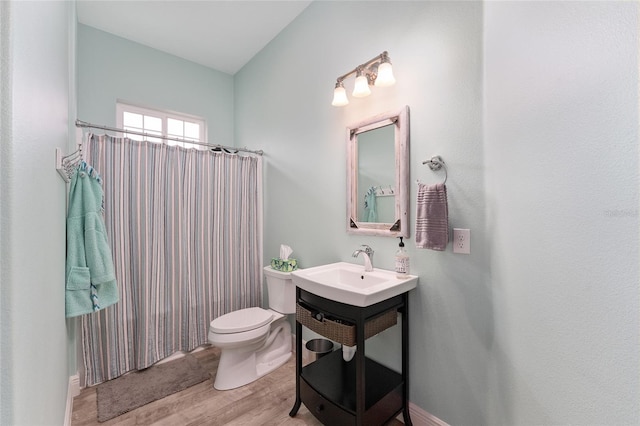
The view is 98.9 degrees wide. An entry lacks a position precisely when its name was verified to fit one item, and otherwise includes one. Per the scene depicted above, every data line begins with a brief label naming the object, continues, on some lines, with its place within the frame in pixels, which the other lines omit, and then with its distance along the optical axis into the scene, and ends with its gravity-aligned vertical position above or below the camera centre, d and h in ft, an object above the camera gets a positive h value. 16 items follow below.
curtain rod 6.56 +2.04
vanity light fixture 5.27 +2.73
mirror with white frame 5.44 +0.76
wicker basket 4.53 -2.06
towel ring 4.89 +0.83
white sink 4.43 -1.36
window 9.13 +3.17
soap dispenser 5.25 -1.06
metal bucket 6.89 -3.57
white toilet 6.46 -3.15
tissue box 7.64 -1.54
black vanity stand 4.47 -3.34
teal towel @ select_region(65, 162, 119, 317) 5.30 -0.83
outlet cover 4.57 -0.53
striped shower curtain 6.89 -1.05
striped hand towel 4.54 -0.16
